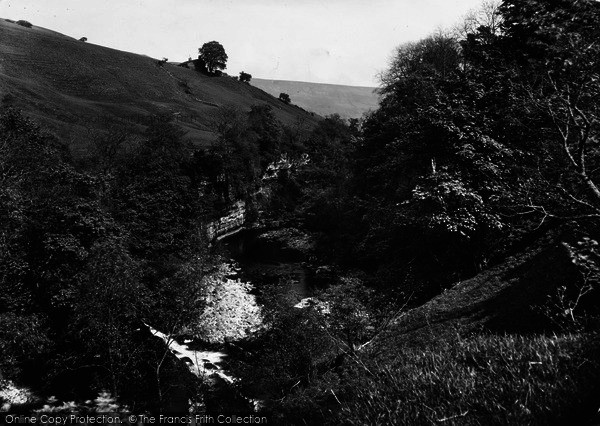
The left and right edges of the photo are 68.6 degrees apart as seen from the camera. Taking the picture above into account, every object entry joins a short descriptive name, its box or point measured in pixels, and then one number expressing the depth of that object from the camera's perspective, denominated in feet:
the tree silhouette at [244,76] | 617.21
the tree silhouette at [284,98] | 606.14
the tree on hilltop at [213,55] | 549.13
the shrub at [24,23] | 512.63
